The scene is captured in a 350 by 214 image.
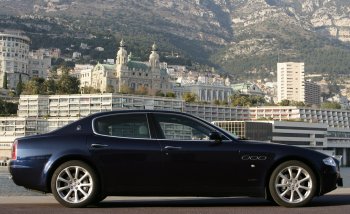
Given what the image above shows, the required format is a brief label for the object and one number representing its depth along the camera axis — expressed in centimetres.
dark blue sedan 1238
